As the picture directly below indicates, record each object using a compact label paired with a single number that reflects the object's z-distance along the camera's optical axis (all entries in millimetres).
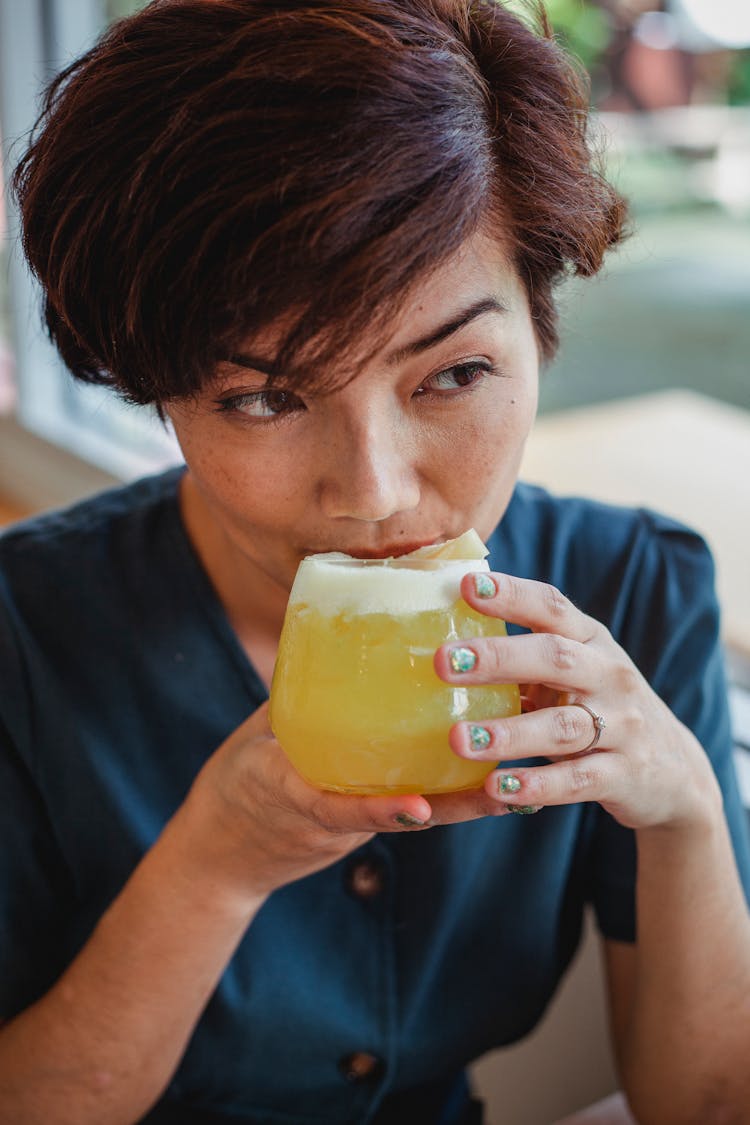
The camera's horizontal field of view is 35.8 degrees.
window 3031
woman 920
